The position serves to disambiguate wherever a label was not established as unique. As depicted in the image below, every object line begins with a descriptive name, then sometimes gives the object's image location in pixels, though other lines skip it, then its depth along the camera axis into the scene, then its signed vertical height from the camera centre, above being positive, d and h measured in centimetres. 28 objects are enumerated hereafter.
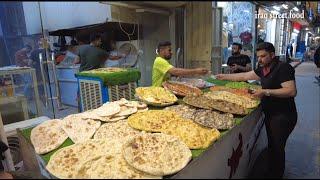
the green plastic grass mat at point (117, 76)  297 -30
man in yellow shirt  247 -21
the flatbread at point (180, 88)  263 -44
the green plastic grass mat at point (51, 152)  138 -58
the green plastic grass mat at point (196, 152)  135 -60
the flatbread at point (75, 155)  118 -57
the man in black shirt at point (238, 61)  399 -22
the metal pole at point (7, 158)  219 -94
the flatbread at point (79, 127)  159 -53
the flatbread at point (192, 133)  148 -57
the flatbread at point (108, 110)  196 -49
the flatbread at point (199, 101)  216 -49
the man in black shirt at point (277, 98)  225 -53
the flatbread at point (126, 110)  202 -51
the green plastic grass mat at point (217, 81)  340 -48
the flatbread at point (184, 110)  197 -53
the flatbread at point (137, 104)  219 -49
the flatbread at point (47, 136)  147 -55
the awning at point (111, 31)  385 +41
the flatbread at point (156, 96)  229 -45
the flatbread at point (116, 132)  159 -56
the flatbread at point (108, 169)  108 -57
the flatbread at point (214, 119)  176 -55
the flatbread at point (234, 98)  235 -52
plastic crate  300 -51
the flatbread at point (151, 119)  171 -53
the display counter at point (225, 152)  119 -68
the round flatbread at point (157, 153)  119 -57
